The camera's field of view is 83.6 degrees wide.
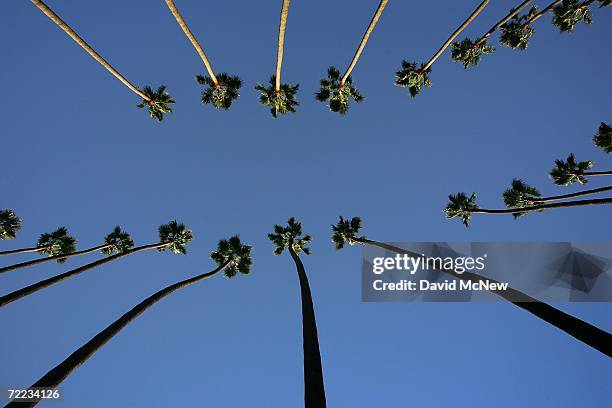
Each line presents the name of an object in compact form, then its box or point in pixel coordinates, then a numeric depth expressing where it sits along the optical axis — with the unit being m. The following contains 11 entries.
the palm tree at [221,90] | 16.03
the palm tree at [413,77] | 17.36
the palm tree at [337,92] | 17.33
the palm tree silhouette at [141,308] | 7.98
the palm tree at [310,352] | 6.95
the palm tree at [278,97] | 17.09
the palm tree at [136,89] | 9.37
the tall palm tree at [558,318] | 7.30
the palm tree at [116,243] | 20.66
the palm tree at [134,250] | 11.55
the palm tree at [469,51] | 17.11
